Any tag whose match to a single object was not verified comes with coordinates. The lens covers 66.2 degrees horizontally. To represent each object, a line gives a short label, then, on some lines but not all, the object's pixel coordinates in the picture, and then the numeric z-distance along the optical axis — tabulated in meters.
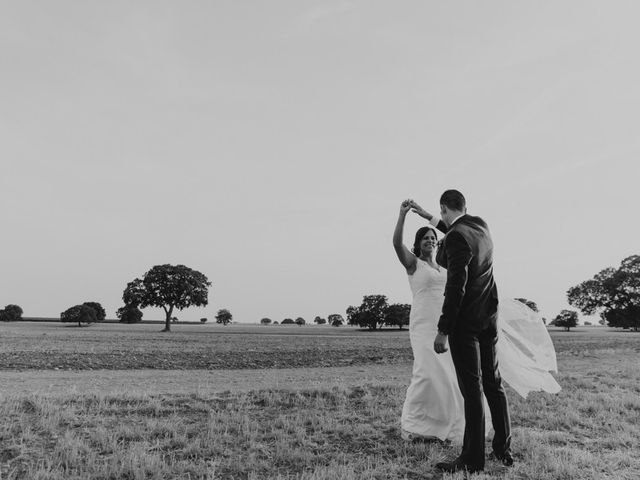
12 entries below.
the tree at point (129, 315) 107.73
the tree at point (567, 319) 114.19
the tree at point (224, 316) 151.75
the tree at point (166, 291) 77.75
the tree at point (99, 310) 118.29
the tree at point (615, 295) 90.31
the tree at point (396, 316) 103.62
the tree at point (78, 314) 92.81
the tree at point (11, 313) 124.25
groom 5.03
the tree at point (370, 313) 106.25
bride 6.23
